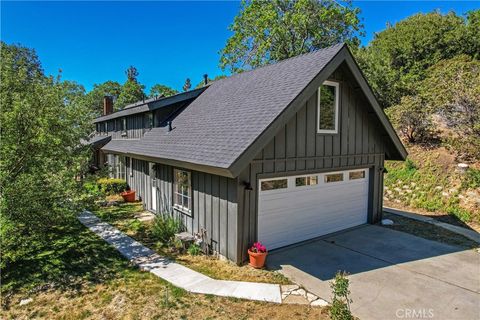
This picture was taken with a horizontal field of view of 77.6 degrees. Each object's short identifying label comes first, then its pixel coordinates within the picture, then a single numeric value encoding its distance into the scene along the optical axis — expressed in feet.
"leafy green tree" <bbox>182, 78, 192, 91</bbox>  261.03
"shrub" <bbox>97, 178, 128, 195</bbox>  50.62
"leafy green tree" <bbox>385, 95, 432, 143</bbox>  52.08
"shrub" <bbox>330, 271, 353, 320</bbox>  15.47
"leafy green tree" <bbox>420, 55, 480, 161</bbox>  43.37
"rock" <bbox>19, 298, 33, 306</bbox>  18.69
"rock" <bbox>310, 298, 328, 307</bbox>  18.24
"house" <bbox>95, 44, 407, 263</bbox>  24.04
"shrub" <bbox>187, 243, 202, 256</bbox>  26.79
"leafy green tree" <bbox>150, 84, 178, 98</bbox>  219.59
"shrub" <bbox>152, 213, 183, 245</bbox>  30.22
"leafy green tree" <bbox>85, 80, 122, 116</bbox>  188.75
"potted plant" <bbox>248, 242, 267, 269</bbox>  23.06
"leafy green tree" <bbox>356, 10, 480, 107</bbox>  76.89
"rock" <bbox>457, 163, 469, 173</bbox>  41.70
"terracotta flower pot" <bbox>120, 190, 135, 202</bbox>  47.16
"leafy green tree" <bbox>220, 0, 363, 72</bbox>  86.02
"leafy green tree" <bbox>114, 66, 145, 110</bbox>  185.06
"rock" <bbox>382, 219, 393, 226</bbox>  35.24
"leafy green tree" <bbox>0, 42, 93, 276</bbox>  22.72
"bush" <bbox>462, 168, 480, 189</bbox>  39.37
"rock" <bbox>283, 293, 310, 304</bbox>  18.58
